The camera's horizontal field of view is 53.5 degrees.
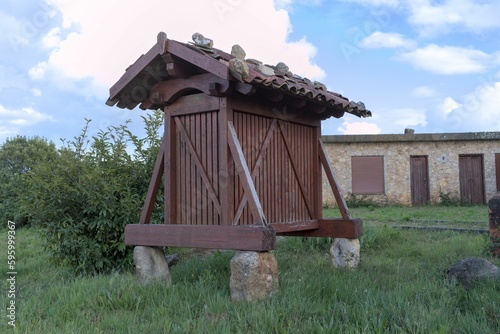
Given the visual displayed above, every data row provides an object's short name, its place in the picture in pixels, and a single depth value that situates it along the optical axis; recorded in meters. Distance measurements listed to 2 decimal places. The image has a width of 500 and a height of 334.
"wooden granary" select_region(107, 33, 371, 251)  5.38
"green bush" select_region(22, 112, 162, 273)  7.80
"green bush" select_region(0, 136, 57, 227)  15.95
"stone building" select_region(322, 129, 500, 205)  18.97
